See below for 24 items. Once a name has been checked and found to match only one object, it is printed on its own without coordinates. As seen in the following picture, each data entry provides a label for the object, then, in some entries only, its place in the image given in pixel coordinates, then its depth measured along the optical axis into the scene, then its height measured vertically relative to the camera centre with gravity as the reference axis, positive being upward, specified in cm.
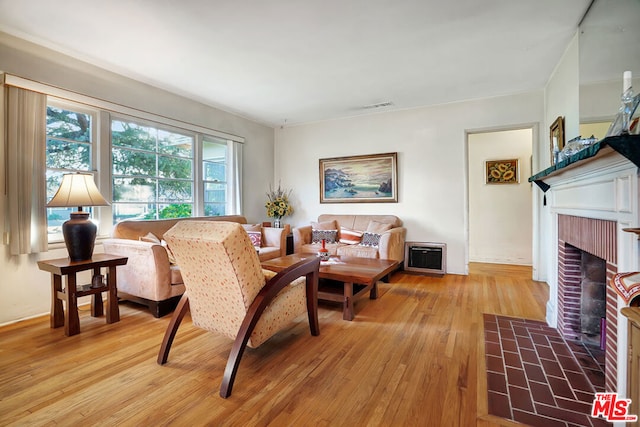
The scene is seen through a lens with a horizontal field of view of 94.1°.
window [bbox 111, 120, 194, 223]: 357 +54
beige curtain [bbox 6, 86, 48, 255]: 265 +39
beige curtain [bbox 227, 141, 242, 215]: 505 +60
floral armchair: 164 -46
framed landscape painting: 500 +58
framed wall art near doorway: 514 +70
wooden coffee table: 274 -58
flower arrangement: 560 +17
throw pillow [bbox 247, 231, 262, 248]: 429 -36
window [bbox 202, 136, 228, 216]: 470 +61
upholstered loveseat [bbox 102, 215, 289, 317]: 278 -55
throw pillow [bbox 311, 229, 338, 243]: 484 -39
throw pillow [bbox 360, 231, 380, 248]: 439 -42
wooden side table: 243 -69
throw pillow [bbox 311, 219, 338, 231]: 503 -22
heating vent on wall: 450 -70
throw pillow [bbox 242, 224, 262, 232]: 446 -23
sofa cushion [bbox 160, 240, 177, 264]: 303 -47
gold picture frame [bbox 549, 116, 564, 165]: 304 +84
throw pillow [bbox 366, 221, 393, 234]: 459 -24
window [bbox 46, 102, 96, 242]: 300 +68
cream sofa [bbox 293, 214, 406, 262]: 410 -37
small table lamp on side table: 262 +0
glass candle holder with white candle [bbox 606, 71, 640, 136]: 150 +51
